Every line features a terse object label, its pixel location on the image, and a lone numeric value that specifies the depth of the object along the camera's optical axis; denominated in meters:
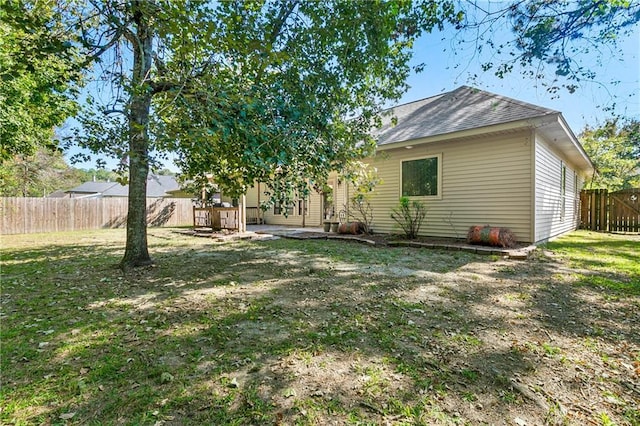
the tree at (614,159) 16.72
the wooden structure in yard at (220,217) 10.41
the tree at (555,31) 3.85
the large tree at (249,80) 3.41
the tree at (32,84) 3.25
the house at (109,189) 30.70
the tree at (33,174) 17.34
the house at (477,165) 6.72
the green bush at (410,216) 8.02
